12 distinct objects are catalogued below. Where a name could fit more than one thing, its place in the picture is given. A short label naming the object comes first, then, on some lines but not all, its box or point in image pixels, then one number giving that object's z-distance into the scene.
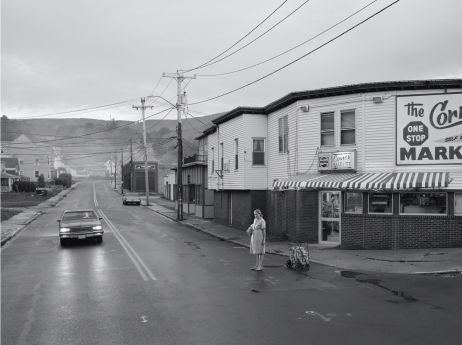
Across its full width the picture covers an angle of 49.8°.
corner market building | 18.48
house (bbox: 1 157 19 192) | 89.62
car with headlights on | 22.08
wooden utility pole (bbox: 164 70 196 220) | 38.50
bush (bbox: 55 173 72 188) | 118.80
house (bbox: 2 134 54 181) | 123.62
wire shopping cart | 15.33
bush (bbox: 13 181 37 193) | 91.62
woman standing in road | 14.91
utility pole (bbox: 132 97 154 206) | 62.53
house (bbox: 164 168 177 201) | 69.94
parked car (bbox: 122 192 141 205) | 63.41
